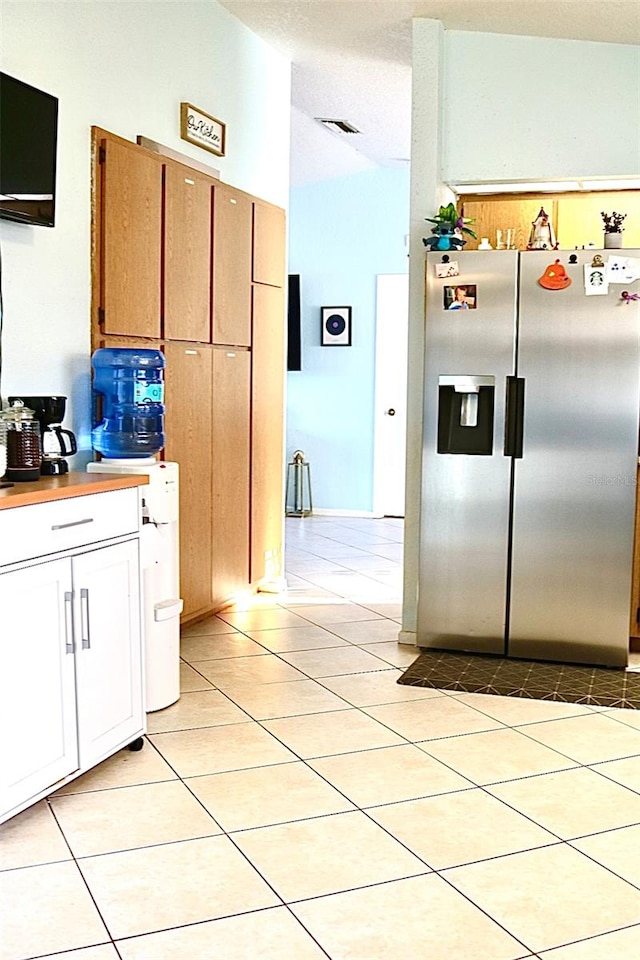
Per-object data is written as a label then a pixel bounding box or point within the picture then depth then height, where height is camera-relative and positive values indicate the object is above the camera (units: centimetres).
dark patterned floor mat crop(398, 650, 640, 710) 398 -115
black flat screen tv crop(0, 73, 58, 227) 322 +83
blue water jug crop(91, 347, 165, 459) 388 +0
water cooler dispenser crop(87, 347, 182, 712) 366 -25
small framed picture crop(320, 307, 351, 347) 877 +69
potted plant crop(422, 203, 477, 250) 443 +78
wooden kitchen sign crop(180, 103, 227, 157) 457 +130
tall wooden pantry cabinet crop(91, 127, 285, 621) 404 +35
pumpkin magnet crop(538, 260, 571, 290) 429 +56
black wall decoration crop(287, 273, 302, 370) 877 +68
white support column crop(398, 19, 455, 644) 461 +101
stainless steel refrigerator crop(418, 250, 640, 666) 430 -19
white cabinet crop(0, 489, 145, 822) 264 -77
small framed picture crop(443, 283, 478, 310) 439 +48
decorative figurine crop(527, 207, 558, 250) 456 +79
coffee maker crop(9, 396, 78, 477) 337 -10
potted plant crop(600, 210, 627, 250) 436 +81
